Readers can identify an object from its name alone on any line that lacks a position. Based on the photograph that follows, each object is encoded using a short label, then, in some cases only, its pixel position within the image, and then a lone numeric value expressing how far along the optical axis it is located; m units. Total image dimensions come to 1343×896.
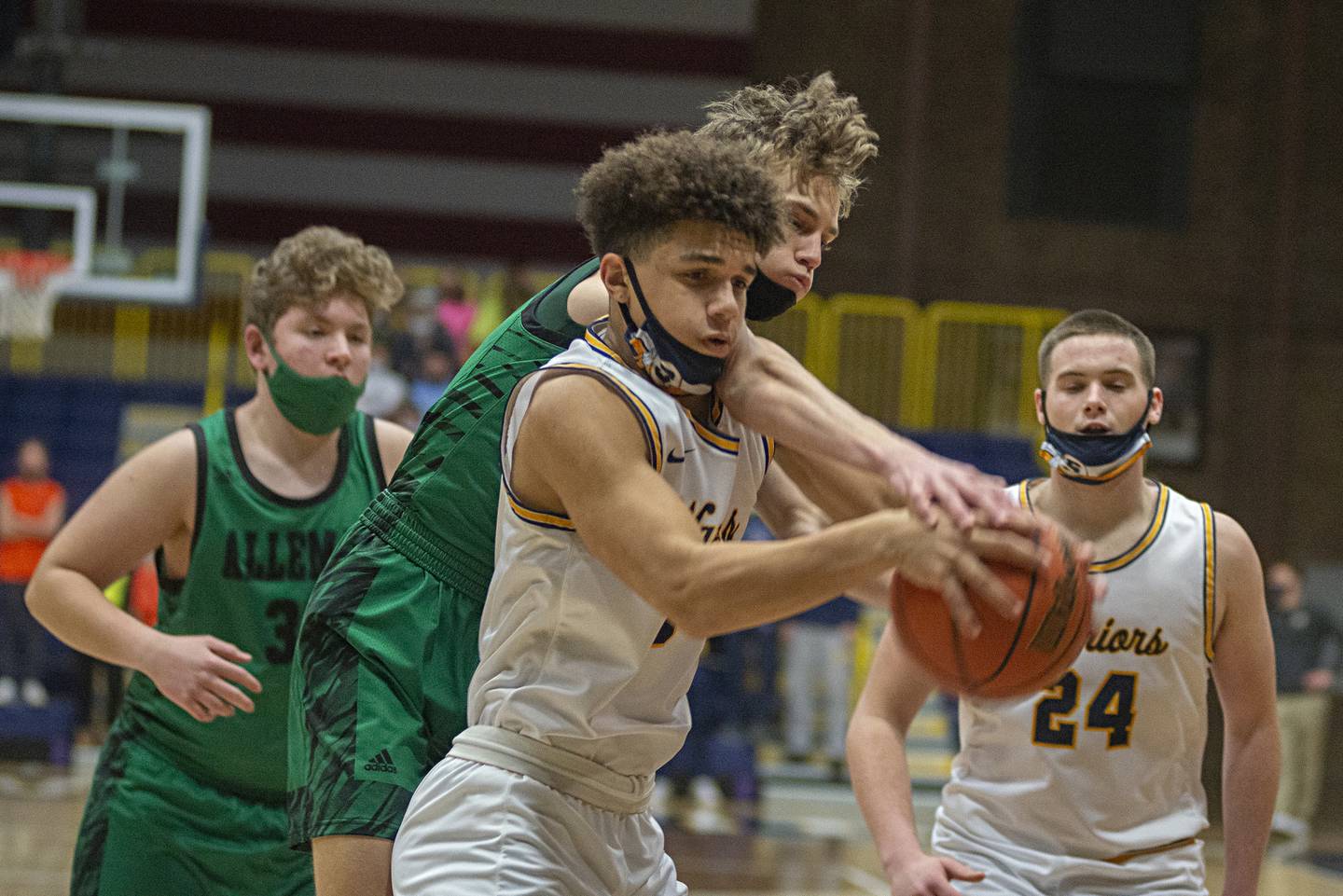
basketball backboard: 11.91
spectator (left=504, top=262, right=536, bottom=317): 14.00
